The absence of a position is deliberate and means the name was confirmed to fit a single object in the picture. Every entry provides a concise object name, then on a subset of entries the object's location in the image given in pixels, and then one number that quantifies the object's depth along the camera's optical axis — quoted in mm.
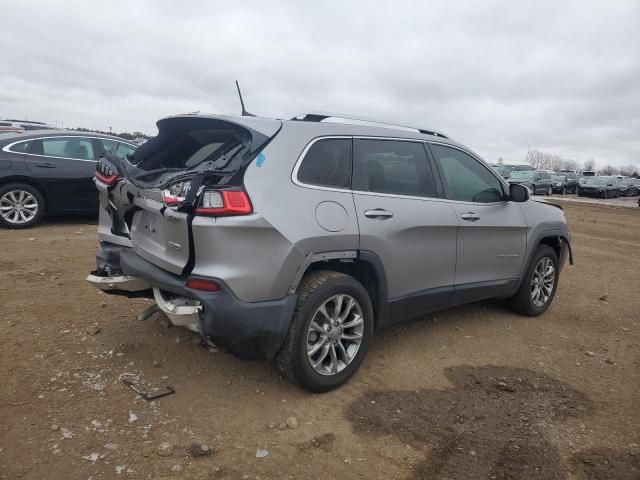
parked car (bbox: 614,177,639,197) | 39188
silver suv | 2939
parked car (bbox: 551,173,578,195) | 36856
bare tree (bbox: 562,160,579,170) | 129800
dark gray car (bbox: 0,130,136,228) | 7992
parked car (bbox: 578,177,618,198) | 36438
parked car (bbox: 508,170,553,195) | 33031
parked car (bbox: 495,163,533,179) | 35219
